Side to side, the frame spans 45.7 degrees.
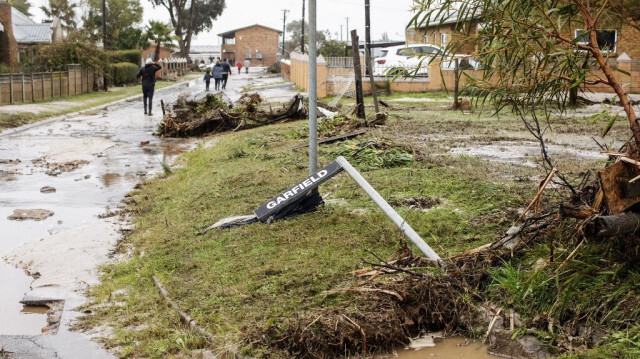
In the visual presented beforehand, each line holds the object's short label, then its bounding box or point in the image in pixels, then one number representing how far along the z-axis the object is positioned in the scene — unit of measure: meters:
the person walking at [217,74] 41.72
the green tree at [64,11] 78.44
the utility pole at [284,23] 100.71
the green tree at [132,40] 65.00
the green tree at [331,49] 56.50
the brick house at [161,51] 88.25
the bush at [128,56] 51.62
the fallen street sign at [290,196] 7.66
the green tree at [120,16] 72.12
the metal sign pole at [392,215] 5.96
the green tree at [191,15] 85.62
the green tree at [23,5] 105.91
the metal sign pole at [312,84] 7.52
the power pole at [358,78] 17.30
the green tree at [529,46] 5.12
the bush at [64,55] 38.56
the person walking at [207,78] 39.16
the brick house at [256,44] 108.50
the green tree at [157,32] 65.69
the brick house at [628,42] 29.03
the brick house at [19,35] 46.00
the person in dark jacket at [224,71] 42.97
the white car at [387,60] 31.48
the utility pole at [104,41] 41.47
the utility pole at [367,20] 35.20
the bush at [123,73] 47.00
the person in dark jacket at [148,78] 25.27
